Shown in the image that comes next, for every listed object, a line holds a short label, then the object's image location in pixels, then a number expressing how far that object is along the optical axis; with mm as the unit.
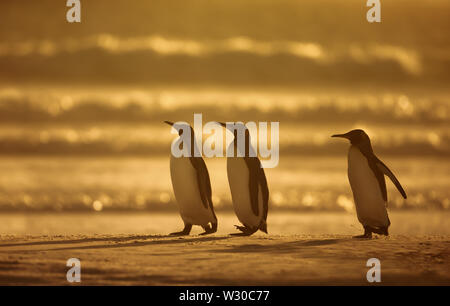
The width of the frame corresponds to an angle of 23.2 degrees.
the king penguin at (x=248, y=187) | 16406
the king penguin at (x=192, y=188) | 16438
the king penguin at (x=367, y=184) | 16203
